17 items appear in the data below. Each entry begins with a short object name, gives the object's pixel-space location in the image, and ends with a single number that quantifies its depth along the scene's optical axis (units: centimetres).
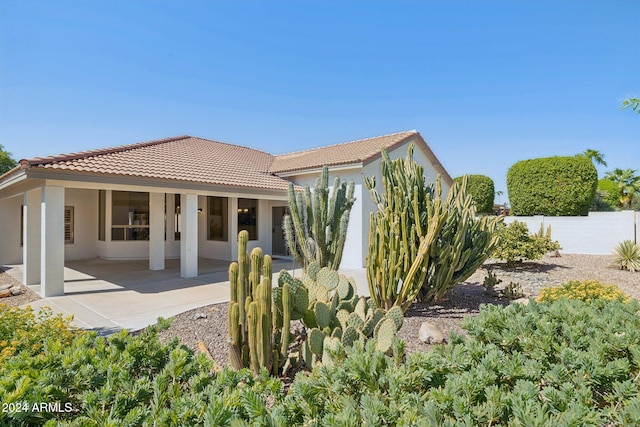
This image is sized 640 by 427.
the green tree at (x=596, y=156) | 3528
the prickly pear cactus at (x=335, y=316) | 451
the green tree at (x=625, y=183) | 2850
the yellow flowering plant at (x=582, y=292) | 751
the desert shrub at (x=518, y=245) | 1278
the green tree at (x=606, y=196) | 2350
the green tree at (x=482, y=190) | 2695
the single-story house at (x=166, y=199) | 991
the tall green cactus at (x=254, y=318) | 429
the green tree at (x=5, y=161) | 2895
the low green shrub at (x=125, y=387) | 230
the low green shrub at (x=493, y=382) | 234
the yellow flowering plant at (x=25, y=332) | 418
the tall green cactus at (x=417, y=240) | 729
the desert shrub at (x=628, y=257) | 1322
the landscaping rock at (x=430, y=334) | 597
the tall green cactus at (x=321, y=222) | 793
